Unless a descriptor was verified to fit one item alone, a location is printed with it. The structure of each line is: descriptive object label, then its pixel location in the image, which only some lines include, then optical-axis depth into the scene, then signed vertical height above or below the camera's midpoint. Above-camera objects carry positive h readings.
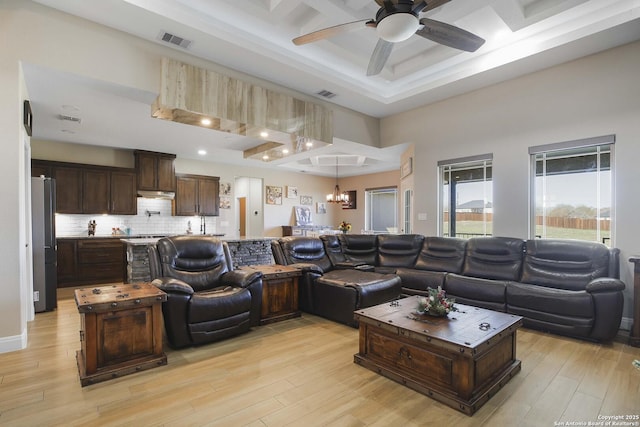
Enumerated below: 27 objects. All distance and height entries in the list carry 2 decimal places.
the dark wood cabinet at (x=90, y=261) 5.95 -0.97
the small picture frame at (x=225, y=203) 8.50 +0.24
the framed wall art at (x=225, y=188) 8.48 +0.64
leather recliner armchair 2.97 -0.84
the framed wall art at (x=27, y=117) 3.31 +1.07
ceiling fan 2.41 +1.55
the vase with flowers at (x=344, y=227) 7.63 -0.40
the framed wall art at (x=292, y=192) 9.98 +0.62
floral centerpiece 2.64 -0.82
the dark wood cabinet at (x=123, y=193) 6.68 +0.42
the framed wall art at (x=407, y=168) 6.13 +0.90
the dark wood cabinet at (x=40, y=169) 5.85 +0.85
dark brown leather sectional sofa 3.24 -0.88
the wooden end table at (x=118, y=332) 2.42 -0.99
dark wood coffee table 2.11 -1.08
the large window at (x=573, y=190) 3.86 +0.26
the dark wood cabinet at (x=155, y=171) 6.95 +0.96
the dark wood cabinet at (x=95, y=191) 6.39 +0.45
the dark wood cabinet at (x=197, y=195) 7.55 +0.42
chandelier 9.27 +0.38
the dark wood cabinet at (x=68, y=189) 6.12 +0.48
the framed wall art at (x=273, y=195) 9.48 +0.51
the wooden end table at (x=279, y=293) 3.79 -1.03
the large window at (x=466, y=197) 4.98 +0.22
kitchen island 4.92 -0.74
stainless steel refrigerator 4.15 -0.42
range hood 7.06 +0.42
